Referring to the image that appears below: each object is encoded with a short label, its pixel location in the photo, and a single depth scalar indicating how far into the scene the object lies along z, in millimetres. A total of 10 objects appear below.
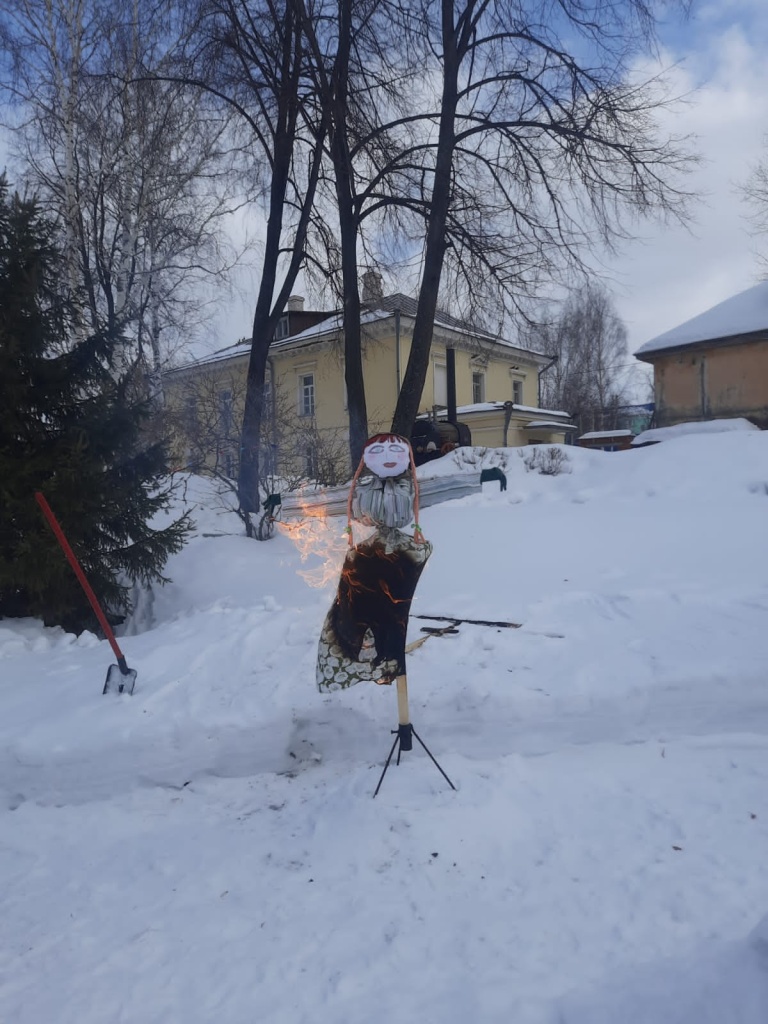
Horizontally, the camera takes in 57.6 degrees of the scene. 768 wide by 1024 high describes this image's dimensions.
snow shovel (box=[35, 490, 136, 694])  4754
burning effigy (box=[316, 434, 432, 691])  3887
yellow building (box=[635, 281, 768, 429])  17641
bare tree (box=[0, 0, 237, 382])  12539
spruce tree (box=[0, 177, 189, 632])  6246
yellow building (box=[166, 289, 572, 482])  25344
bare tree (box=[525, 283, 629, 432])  45688
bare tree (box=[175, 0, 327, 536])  11352
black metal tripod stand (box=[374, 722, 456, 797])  3961
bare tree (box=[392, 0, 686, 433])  10695
